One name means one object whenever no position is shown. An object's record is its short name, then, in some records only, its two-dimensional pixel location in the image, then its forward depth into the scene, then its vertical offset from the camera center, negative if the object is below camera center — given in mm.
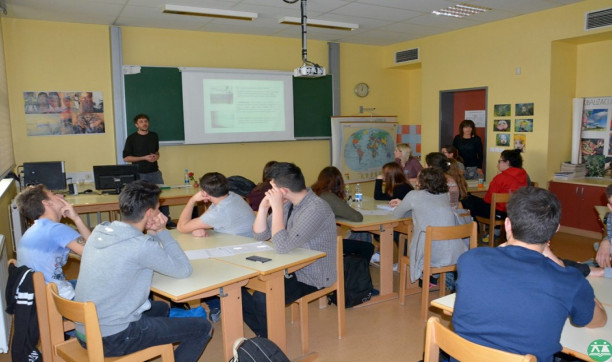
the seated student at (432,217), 3873 -751
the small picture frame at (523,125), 6930 +16
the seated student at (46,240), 2750 -627
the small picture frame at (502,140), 7273 -213
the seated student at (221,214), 3586 -654
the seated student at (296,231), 3154 -692
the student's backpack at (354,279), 4090 -1320
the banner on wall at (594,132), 6652 -103
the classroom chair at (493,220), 5215 -1123
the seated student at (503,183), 5484 -659
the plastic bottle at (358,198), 5266 -773
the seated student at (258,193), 4688 -634
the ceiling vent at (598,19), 5848 +1331
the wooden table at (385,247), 4285 -1112
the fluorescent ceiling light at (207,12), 5871 +1532
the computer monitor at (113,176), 5805 -543
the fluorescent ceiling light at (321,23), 6559 +1537
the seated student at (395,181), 5028 -569
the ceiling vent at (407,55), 8625 +1344
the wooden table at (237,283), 2484 -818
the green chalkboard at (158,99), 7027 +487
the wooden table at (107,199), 5266 -778
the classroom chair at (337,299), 3291 -1219
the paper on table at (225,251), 3053 -801
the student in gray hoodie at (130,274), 2277 -707
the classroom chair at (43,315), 2543 -1014
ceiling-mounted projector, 5227 +652
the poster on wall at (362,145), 8820 -317
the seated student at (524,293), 1679 -605
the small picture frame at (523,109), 6888 +249
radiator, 3143 -1221
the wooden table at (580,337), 1812 -849
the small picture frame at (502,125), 7229 +20
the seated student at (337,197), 4191 -612
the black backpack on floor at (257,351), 2271 -1074
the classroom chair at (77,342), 2111 -1019
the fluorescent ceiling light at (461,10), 6355 +1607
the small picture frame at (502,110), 7207 +252
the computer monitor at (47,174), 5598 -496
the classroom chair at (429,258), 3623 -1058
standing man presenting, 6723 -273
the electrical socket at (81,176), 6826 -632
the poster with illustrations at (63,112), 6484 +292
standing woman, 7461 -289
